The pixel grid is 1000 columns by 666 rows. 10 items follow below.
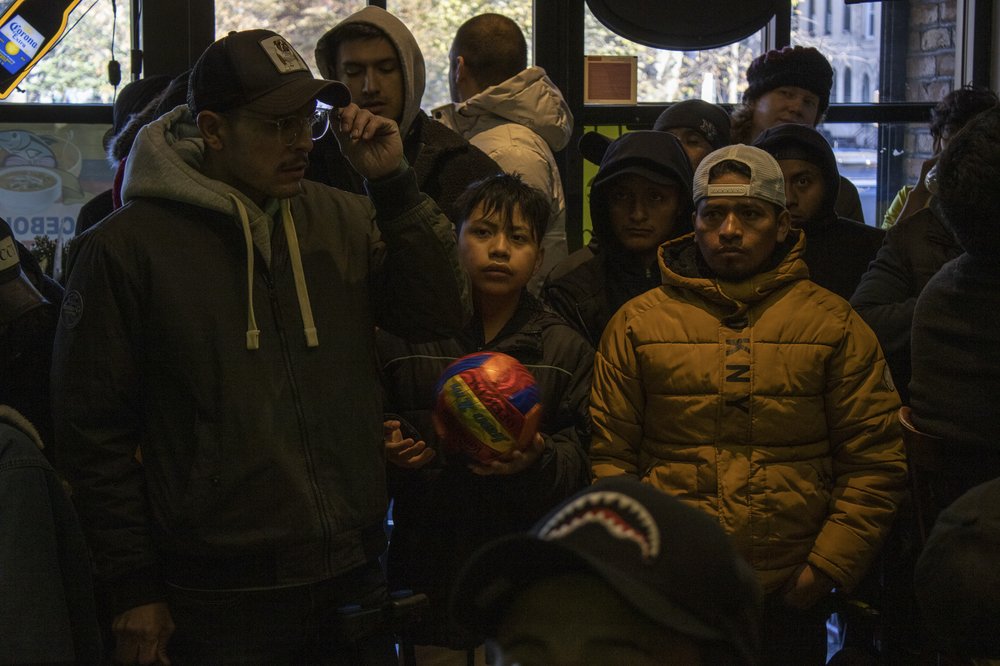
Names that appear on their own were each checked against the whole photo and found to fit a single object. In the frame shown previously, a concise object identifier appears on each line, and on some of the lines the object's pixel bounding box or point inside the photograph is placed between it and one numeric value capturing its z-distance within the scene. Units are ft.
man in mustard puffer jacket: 9.57
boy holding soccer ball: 9.57
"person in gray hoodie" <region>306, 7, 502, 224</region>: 11.03
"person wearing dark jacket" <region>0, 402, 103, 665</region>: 6.89
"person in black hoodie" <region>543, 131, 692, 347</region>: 11.46
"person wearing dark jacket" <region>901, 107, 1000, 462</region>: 8.68
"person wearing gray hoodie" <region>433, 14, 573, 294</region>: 12.51
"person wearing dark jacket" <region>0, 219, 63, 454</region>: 8.84
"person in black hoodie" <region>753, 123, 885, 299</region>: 12.11
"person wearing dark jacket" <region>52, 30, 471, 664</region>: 7.61
